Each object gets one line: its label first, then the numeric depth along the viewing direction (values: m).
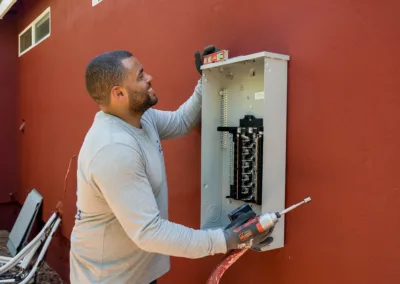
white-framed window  4.81
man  1.37
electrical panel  1.44
